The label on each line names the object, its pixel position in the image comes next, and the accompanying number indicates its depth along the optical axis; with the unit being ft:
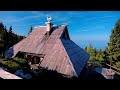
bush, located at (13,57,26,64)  12.84
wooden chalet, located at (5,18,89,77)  13.87
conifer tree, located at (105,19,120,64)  30.21
